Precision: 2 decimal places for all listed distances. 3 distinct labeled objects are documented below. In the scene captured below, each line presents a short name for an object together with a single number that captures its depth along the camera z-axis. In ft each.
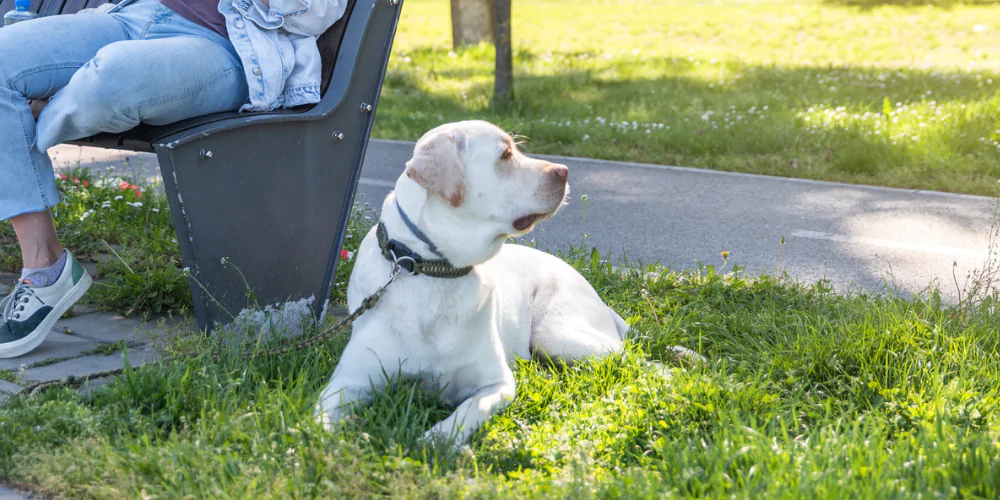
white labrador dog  8.91
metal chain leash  9.25
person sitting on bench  10.59
